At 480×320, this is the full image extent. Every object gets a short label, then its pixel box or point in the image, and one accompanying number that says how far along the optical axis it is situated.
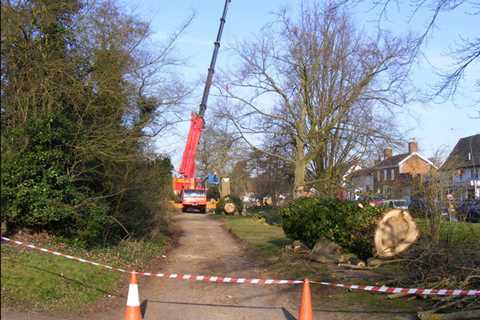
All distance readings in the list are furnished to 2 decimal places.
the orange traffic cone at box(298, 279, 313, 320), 8.05
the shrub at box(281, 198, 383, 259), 14.33
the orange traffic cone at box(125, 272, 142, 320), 7.84
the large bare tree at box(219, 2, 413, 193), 32.59
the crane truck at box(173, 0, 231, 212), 30.09
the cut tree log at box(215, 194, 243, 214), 48.56
